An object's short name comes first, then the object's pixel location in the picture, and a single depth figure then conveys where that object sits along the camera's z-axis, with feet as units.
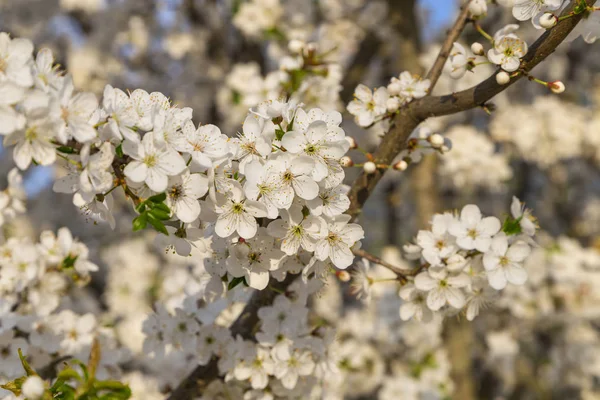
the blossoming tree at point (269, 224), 3.12
